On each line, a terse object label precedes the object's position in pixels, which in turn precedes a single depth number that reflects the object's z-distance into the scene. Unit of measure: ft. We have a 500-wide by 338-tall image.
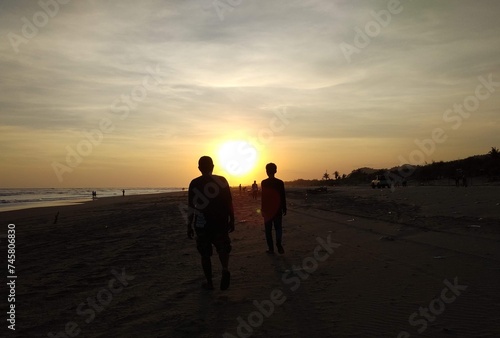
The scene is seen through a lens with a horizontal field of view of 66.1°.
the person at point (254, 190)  131.09
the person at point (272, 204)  33.58
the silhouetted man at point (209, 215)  22.53
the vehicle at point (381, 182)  161.70
